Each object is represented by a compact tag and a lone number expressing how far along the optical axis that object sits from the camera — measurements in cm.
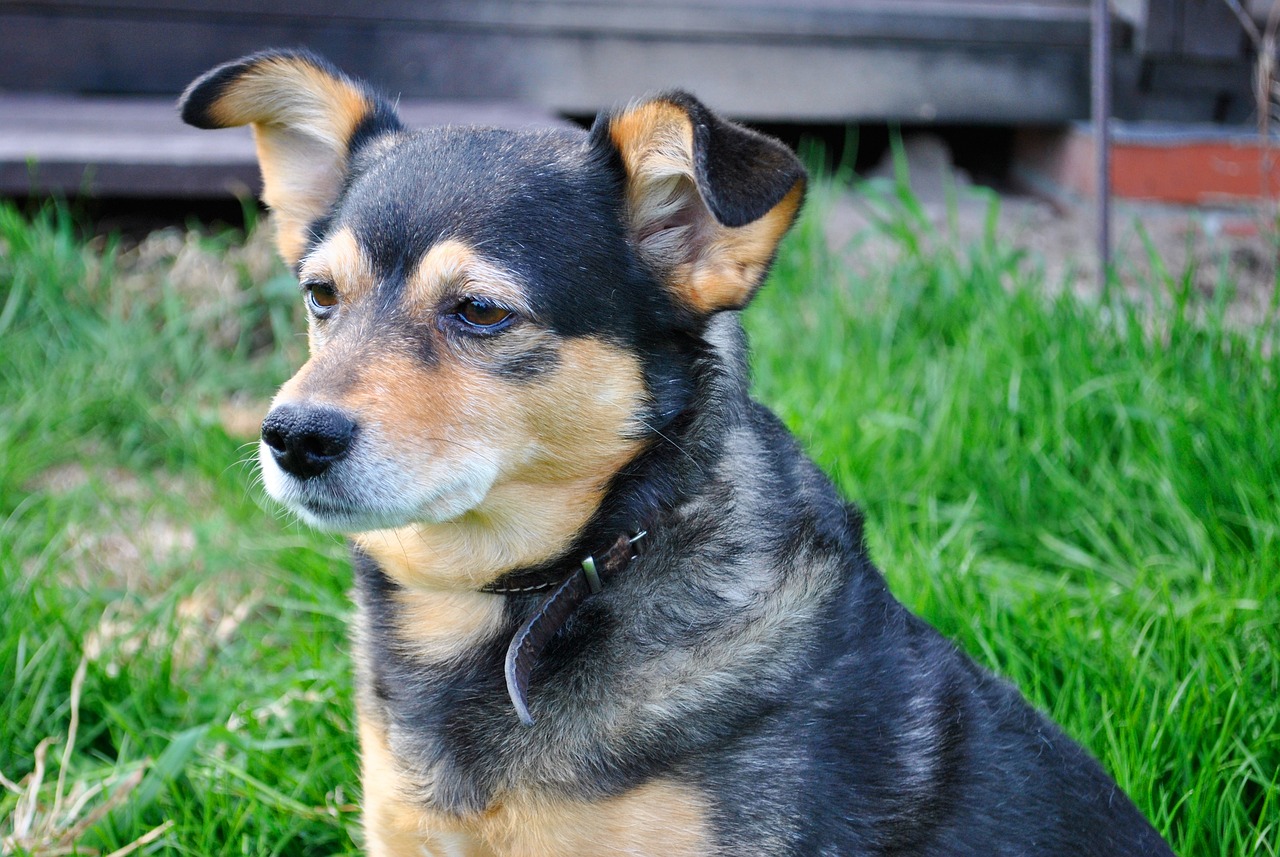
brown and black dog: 218
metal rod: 471
